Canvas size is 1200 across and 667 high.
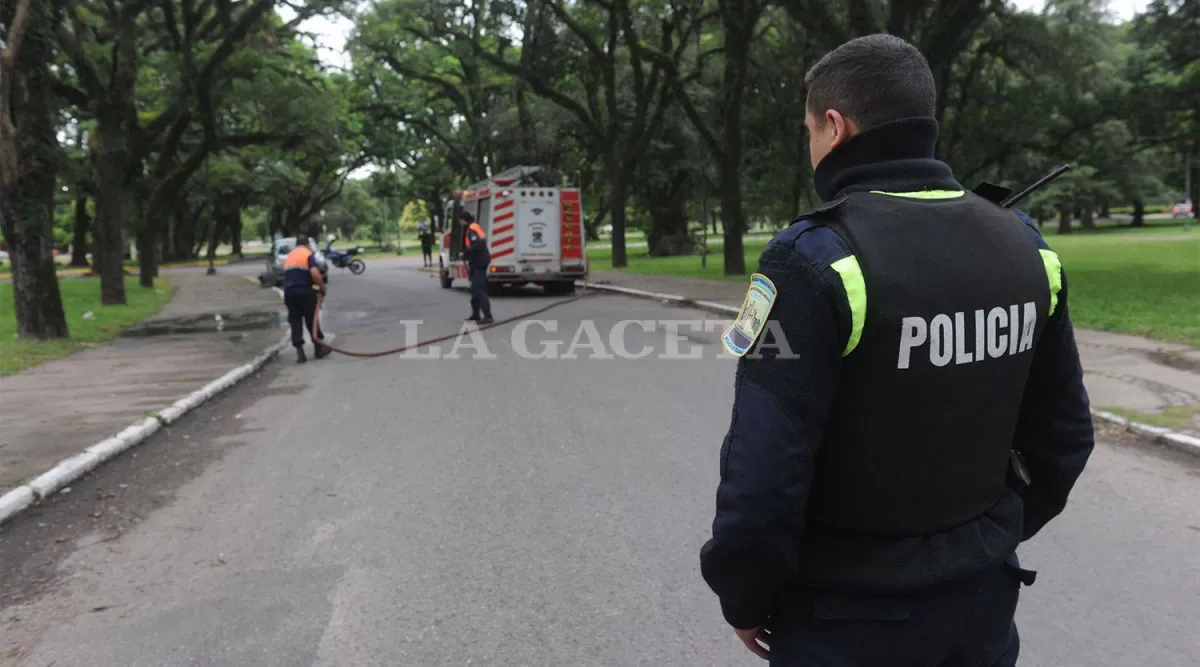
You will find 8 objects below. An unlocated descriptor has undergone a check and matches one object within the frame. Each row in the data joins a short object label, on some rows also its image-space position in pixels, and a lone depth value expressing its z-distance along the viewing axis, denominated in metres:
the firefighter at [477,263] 16.28
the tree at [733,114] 22.75
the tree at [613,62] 26.98
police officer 1.73
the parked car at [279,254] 31.73
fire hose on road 13.34
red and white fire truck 23.31
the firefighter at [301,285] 13.15
